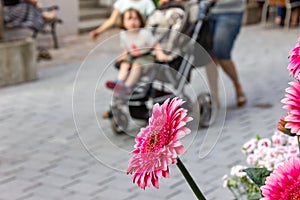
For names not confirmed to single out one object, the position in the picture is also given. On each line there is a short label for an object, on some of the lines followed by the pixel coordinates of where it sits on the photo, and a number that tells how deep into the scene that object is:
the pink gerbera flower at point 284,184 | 1.37
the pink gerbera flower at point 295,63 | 1.45
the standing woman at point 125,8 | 6.58
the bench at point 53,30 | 11.43
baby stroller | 5.91
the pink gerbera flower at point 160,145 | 1.45
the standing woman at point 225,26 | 7.25
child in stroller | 5.73
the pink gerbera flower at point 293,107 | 1.39
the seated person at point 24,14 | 10.66
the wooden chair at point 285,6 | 15.18
